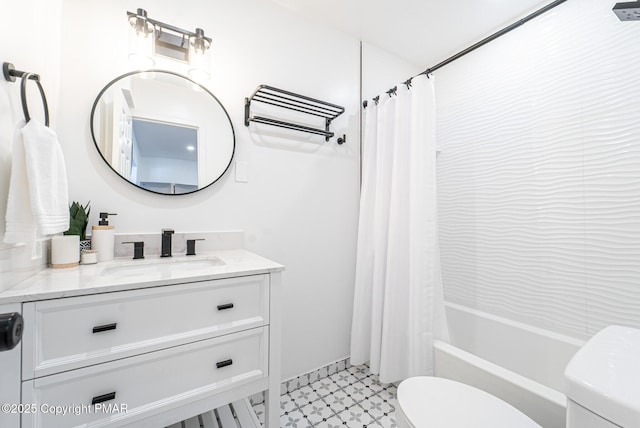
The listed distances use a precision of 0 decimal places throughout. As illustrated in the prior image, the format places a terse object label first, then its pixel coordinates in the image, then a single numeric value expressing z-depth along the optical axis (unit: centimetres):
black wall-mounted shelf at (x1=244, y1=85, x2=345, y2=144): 147
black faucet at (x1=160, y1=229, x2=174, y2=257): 121
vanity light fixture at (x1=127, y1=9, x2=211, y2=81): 116
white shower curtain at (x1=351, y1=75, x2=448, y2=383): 144
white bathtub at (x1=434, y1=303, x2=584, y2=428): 98
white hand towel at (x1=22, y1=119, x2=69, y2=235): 74
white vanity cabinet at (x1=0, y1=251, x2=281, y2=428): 68
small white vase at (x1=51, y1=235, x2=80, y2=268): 94
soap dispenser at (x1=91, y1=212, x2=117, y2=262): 108
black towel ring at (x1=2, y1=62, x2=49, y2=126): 72
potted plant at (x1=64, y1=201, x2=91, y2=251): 105
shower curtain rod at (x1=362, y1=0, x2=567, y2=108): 109
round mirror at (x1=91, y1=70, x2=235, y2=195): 117
